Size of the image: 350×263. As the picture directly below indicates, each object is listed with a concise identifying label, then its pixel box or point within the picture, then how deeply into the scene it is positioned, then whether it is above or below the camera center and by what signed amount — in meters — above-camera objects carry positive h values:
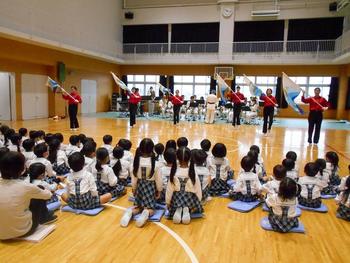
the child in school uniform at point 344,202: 3.59 -1.15
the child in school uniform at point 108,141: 5.26 -0.71
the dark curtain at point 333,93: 18.55 +0.86
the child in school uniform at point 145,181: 3.55 -0.95
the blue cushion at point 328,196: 4.49 -1.33
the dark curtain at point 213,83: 20.18 +1.36
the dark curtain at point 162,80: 21.01 +1.52
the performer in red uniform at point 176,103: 13.96 -0.03
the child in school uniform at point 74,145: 5.44 -0.86
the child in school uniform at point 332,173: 4.60 -1.03
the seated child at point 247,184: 4.05 -1.08
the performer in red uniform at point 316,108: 8.76 -0.05
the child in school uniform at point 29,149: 4.65 -0.80
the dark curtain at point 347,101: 17.89 +0.35
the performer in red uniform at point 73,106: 11.04 -0.25
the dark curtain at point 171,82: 21.09 +1.37
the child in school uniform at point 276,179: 3.68 -0.90
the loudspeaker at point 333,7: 17.33 +5.74
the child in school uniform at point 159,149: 4.74 -0.74
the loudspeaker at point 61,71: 15.55 +1.43
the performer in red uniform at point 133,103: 12.31 -0.08
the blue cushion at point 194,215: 3.65 -1.37
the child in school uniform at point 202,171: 3.97 -0.89
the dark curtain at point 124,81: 20.87 +1.40
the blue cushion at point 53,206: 3.73 -1.33
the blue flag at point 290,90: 8.50 +0.44
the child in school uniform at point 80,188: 3.56 -1.06
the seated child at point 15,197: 2.79 -0.93
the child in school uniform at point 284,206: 3.23 -1.11
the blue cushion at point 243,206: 3.92 -1.35
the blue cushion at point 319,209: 3.95 -1.35
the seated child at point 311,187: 3.92 -1.05
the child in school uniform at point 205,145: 4.90 -0.68
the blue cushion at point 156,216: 3.54 -1.35
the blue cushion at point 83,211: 3.66 -1.36
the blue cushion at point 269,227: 3.37 -1.37
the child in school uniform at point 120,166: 4.44 -0.98
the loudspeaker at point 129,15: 20.88 +5.92
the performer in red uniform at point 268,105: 10.52 +0.00
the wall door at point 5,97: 13.94 +0.01
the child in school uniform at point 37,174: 3.41 -0.85
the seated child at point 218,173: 4.53 -1.04
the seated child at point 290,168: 4.24 -0.88
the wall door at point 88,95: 18.83 +0.30
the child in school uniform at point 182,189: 3.50 -1.02
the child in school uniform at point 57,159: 4.99 -1.00
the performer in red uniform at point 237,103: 13.12 +0.05
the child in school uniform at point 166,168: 3.70 -0.87
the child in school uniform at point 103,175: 3.94 -1.00
